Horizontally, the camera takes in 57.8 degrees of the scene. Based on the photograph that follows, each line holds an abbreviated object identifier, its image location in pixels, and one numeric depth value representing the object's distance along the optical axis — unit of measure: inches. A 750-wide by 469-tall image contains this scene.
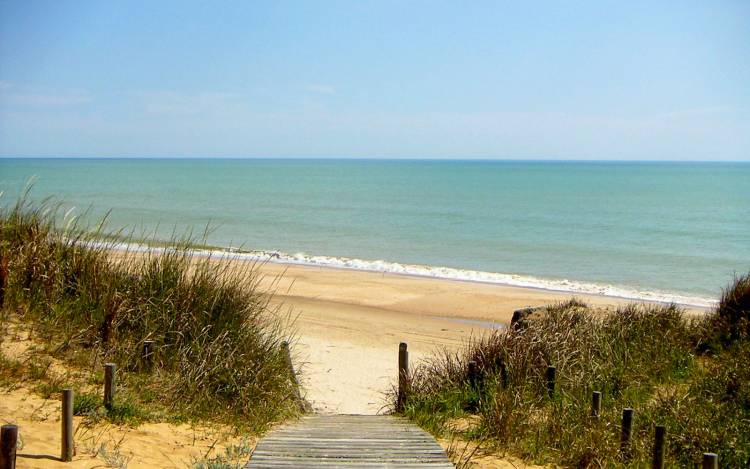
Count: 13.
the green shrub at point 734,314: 406.3
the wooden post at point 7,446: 185.3
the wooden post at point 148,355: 310.7
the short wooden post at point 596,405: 282.0
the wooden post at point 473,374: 341.1
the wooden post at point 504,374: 334.3
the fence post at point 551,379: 323.9
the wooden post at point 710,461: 192.9
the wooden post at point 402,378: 341.4
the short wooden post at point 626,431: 258.4
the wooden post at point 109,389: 263.1
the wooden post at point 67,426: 219.1
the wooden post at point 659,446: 229.0
